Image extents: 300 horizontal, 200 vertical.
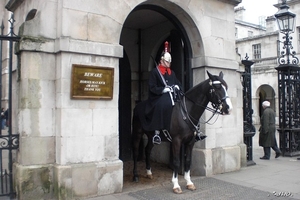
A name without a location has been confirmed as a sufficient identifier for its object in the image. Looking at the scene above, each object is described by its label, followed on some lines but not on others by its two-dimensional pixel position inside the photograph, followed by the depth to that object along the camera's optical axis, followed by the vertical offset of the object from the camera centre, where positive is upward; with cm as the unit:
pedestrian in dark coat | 1060 -98
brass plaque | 579 +45
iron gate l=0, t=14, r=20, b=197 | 576 -61
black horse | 611 -19
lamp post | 1118 +28
